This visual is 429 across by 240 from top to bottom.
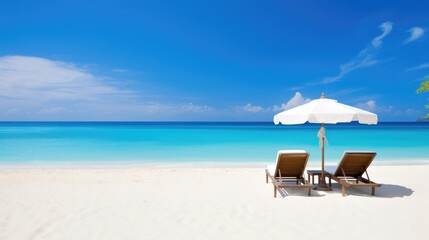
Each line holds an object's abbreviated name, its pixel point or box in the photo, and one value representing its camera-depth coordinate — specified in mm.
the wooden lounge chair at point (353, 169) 5230
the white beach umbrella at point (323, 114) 4991
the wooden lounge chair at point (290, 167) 5188
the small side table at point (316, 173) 5824
